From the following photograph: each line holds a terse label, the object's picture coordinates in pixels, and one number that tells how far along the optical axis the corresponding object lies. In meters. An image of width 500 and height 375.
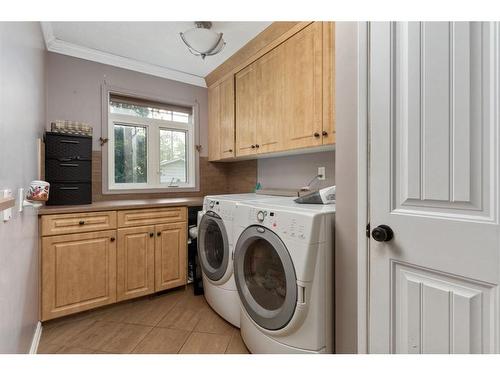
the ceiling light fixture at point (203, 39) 1.84
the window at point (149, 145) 2.63
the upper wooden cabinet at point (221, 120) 2.68
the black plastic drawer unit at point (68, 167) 1.95
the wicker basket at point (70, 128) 1.99
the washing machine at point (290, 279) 1.19
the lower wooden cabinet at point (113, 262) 1.81
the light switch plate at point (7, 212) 0.87
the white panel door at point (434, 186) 0.70
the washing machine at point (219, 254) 1.78
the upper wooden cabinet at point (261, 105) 2.04
